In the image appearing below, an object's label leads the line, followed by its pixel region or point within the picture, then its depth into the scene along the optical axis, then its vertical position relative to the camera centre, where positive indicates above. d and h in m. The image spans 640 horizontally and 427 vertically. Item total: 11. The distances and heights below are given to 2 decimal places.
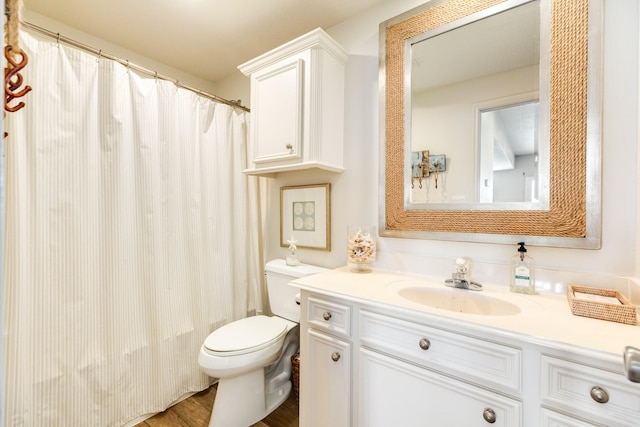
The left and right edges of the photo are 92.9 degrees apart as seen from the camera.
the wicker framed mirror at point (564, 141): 1.13 +0.25
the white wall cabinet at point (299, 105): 1.61 +0.57
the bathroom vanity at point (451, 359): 0.82 -0.48
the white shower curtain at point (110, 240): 1.34 -0.17
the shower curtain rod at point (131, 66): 1.37 +0.77
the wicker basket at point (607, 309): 0.93 -0.32
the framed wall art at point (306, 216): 1.88 -0.05
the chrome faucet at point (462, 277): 1.29 -0.30
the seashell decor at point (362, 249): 1.56 -0.21
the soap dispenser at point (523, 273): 1.21 -0.27
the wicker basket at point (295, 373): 1.86 -1.02
